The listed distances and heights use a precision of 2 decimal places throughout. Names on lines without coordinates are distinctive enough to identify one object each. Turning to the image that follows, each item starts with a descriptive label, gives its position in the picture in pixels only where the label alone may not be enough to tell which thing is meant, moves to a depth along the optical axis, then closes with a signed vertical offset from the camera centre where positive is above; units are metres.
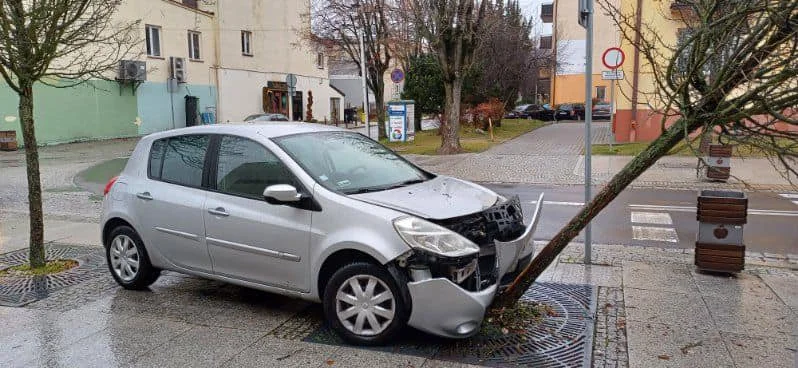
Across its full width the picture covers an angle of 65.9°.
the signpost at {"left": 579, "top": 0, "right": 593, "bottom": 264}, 6.12 +0.40
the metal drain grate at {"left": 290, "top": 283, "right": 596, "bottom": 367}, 4.11 -1.65
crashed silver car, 4.12 -0.86
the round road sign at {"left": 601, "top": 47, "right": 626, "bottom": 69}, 16.50 +1.36
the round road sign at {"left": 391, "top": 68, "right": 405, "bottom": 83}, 23.72 +1.33
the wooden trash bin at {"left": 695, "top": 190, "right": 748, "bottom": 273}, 5.96 -1.21
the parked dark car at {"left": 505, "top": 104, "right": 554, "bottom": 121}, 46.53 -0.20
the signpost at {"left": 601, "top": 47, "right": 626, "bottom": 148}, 16.47 +1.36
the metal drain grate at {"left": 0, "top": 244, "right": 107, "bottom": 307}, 5.71 -1.67
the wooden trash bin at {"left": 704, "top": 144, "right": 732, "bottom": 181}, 12.47 -1.00
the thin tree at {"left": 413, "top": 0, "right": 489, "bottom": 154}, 18.33 +2.22
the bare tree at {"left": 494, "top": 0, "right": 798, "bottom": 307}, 3.54 +0.17
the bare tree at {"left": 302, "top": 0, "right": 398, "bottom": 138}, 26.78 +3.76
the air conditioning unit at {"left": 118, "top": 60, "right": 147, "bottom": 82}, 28.34 +1.97
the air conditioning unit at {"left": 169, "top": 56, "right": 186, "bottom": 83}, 32.28 +2.30
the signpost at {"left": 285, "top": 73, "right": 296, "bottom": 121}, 25.00 +1.24
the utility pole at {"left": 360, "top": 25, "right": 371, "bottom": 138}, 20.44 +0.66
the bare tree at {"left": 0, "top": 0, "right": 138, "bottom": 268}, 5.95 +0.71
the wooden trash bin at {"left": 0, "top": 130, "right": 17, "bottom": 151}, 23.23 -0.99
